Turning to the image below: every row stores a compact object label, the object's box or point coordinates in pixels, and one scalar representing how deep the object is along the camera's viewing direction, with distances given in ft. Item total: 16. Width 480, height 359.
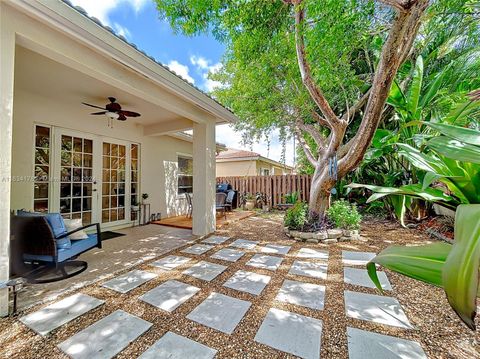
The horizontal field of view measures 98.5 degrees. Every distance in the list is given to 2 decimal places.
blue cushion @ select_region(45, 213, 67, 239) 9.02
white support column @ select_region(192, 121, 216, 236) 15.88
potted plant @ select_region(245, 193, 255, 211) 30.58
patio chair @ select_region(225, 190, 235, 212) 27.20
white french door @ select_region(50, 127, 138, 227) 14.61
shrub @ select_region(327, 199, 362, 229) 15.64
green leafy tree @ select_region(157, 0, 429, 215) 9.82
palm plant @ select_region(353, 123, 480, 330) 2.47
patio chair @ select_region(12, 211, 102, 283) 8.73
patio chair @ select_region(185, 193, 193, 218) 22.77
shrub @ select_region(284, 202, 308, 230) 15.92
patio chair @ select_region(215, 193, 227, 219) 22.67
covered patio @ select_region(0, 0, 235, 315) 6.72
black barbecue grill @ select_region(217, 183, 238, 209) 29.15
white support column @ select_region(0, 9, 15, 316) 6.37
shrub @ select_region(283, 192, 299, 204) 28.07
